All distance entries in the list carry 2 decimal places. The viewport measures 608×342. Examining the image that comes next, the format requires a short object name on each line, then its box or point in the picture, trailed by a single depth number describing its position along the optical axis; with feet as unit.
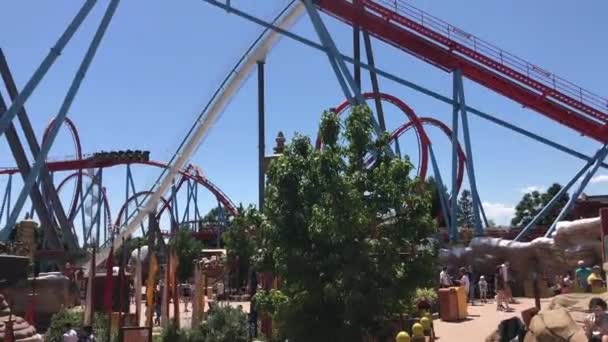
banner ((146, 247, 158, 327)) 35.96
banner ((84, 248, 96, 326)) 32.57
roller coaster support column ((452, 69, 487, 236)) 65.87
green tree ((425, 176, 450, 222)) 95.70
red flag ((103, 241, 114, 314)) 33.76
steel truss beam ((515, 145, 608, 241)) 65.41
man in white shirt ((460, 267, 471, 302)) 50.72
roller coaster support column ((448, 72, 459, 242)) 67.46
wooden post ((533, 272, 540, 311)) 25.46
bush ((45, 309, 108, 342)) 33.74
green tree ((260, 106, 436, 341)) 25.23
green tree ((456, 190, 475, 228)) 215.59
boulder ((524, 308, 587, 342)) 20.42
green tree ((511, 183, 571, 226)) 180.26
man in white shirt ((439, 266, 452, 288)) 50.38
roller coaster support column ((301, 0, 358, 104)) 63.41
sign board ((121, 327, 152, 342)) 30.86
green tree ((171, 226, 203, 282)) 106.63
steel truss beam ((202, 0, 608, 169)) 64.23
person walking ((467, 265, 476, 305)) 53.46
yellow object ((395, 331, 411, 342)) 21.76
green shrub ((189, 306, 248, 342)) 32.86
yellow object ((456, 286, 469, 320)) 40.78
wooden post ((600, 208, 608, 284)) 33.88
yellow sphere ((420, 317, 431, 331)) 27.42
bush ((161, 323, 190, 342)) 34.09
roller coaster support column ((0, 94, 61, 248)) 82.69
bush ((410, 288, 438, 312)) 29.68
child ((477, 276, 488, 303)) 53.31
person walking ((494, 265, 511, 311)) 45.11
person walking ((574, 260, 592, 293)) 39.64
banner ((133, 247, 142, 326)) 37.93
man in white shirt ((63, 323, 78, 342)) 27.66
